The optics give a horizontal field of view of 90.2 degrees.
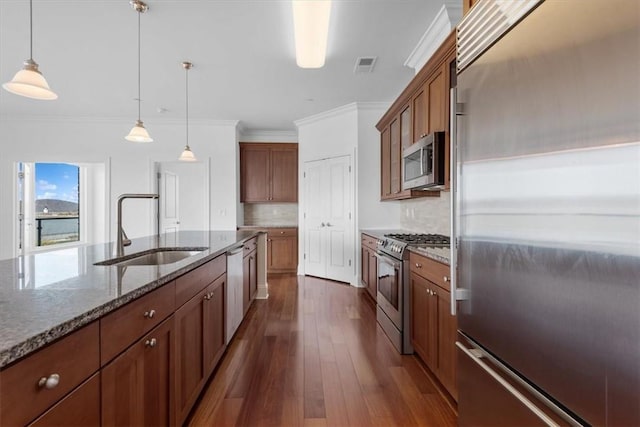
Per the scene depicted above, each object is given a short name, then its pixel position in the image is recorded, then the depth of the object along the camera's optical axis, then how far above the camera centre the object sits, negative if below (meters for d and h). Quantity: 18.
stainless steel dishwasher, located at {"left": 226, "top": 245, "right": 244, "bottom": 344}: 2.48 -0.64
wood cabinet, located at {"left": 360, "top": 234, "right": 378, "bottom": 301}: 3.71 -0.63
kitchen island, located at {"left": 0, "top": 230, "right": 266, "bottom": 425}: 0.67 -0.35
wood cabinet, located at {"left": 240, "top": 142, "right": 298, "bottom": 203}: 6.16 +0.83
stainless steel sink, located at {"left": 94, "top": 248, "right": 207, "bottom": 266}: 2.17 -0.30
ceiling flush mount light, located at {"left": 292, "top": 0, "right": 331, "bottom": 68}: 2.17 +1.45
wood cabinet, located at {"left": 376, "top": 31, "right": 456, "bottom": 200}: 2.39 +0.96
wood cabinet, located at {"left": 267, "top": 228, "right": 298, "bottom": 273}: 5.88 -0.65
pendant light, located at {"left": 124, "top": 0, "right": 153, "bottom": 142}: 3.00 +0.76
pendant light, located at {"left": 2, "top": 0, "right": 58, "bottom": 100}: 1.80 +0.75
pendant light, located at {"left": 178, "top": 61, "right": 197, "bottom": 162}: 3.56 +1.67
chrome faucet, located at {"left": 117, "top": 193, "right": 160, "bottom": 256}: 1.92 -0.11
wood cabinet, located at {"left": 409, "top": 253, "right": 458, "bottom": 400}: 1.83 -0.68
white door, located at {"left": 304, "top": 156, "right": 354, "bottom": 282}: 4.98 -0.07
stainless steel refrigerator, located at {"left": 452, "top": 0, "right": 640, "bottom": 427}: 0.61 +0.01
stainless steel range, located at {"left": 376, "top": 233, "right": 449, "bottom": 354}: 2.52 -0.59
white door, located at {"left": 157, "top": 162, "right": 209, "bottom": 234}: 5.73 +0.39
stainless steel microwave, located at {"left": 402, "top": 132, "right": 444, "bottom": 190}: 2.46 +0.44
